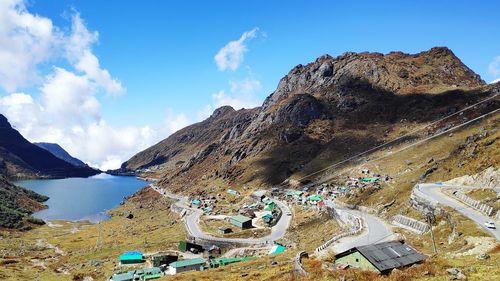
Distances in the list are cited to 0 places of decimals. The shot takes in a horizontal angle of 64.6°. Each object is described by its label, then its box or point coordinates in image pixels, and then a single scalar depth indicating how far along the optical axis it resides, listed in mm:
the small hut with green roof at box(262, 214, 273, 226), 111162
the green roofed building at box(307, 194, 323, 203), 122875
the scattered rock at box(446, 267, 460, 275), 27294
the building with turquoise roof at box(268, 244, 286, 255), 77044
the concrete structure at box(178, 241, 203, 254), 89938
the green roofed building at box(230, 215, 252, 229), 109375
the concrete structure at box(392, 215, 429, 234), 59781
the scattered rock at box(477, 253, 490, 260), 33281
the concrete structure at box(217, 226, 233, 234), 104394
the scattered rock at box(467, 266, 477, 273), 27678
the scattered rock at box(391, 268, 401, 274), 30945
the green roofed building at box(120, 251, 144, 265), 82750
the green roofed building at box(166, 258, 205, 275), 72812
